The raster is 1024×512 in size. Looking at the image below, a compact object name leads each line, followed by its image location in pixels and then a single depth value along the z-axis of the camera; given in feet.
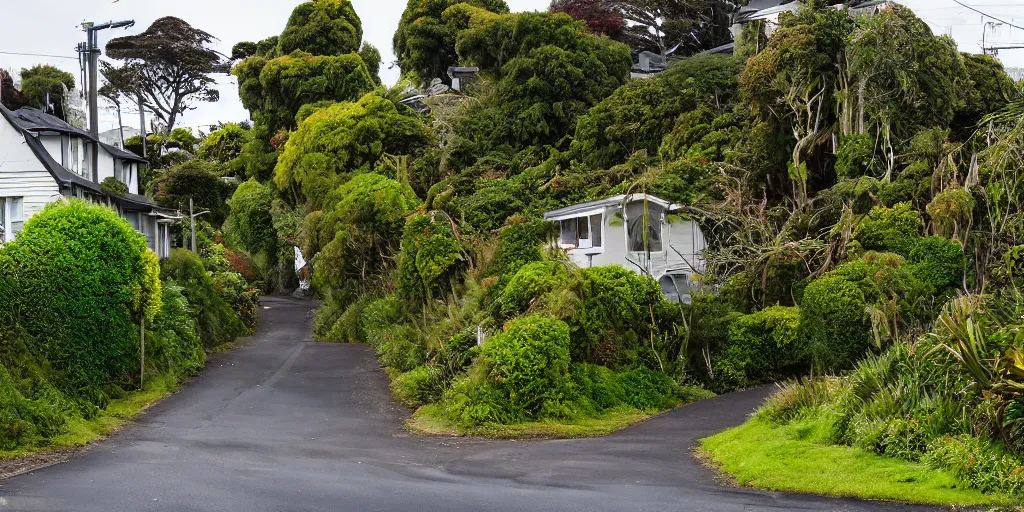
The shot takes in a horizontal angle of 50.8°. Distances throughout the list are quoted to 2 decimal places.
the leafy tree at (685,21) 231.50
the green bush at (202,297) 136.15
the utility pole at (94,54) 135.44
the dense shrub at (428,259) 124.57
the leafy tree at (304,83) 206.69
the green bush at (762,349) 100.12
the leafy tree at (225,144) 261.44
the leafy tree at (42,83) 232.53
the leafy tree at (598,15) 232.73
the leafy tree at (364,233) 150.51
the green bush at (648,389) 95.71
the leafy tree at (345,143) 179.32
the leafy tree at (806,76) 121.08
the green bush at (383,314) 138.10
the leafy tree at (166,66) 294.46
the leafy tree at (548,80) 172.96
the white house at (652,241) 112.47
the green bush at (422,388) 100.02
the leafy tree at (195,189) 213.25
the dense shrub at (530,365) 89.25
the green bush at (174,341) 111.34
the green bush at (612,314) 97.86
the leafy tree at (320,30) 222.69
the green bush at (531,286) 99.81
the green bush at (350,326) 150.10
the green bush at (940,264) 95.40
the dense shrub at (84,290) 91.97
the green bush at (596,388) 92.99
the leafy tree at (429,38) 222.48
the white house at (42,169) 112.37
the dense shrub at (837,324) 90.84
